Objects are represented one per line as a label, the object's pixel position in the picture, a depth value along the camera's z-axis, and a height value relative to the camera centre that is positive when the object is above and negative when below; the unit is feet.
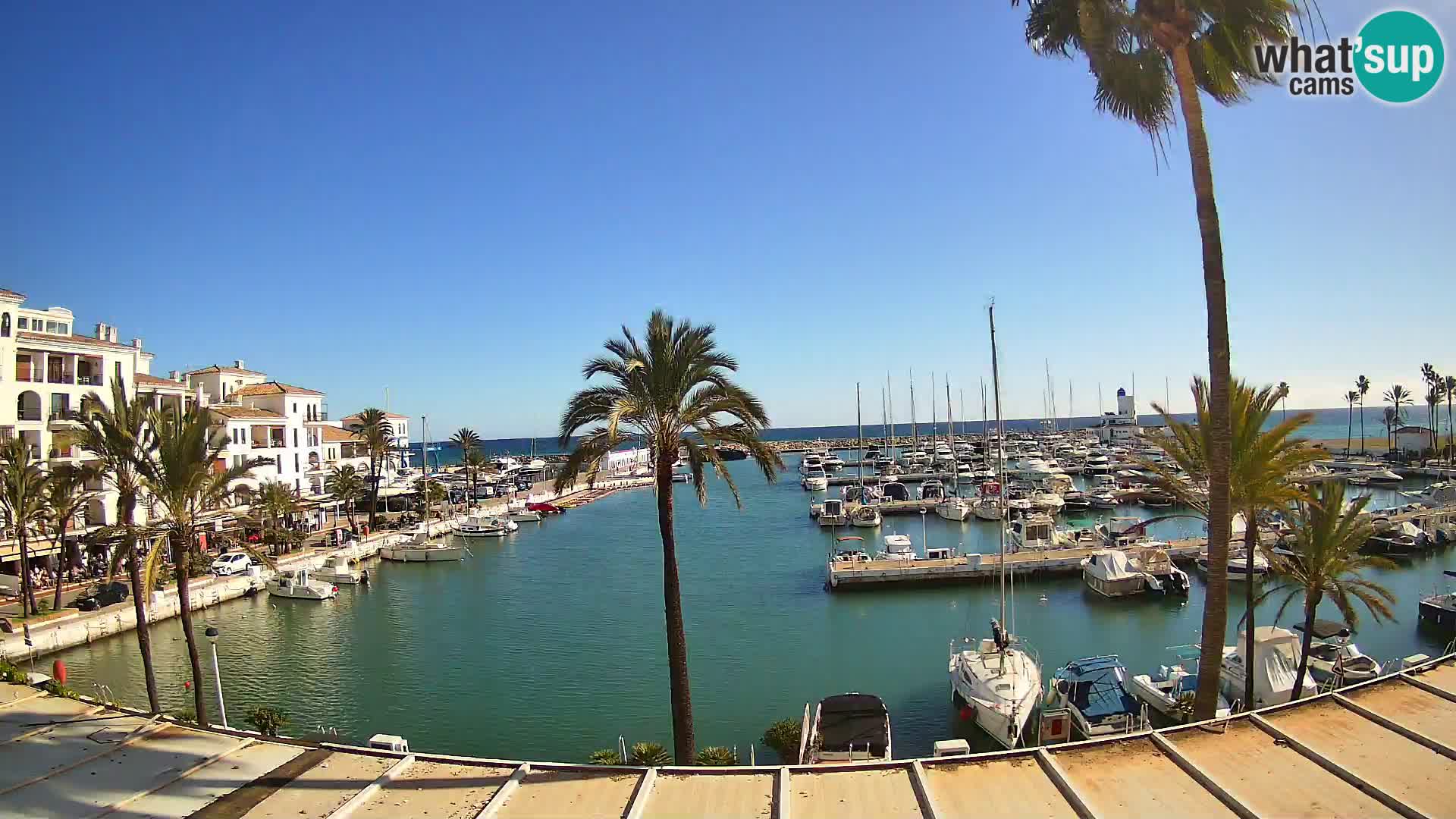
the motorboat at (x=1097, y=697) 65.57 -24.68
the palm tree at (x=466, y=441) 268.62 +0.54
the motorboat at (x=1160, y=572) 123.85 -25.49
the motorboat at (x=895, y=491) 266.38 -23.23
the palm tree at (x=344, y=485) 195.42 -9.55
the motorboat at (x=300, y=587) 134.72 -23.91
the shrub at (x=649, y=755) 52.01 -21.45
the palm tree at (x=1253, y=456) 49.98 -3.02
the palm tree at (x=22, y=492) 101.50 -4.22
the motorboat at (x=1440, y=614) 97.19 -26.66
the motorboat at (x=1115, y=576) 123.13 -25.36
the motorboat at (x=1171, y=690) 66.54 -25.16
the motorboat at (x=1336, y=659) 70.13 -23.90
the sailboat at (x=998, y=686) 66.59 -23.73
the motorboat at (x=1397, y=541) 147.74 -25.74
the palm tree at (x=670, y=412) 50.88 +1.44
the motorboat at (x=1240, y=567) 120.86 -25.12
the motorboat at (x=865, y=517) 212.84 -24.88
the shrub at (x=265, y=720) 58.90 -20.47
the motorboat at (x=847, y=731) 57.21 -23.35
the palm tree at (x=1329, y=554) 55.83 -10.60
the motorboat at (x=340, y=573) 143.02 -23.26
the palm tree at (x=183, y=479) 60.23 -1.99
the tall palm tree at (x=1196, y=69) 38.34 +17.62
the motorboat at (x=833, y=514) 213.25 -23.92
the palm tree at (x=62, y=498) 101.04 -5.47
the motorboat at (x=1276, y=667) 65.16 -21.60
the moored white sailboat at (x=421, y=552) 176.35 -24.52
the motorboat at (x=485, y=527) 213.66 -23.62
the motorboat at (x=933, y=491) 251.19 -22.09
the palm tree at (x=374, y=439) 210.38 +1.71
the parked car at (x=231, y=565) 139.33 -20.35
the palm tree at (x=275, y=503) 149.18 -10.46
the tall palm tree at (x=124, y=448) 61.16 +0.62
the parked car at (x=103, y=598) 110.83 -20.28
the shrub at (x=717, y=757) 52.54 -22.05
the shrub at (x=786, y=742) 60.03 -23.99
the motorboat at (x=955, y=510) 215.51 -24.52
